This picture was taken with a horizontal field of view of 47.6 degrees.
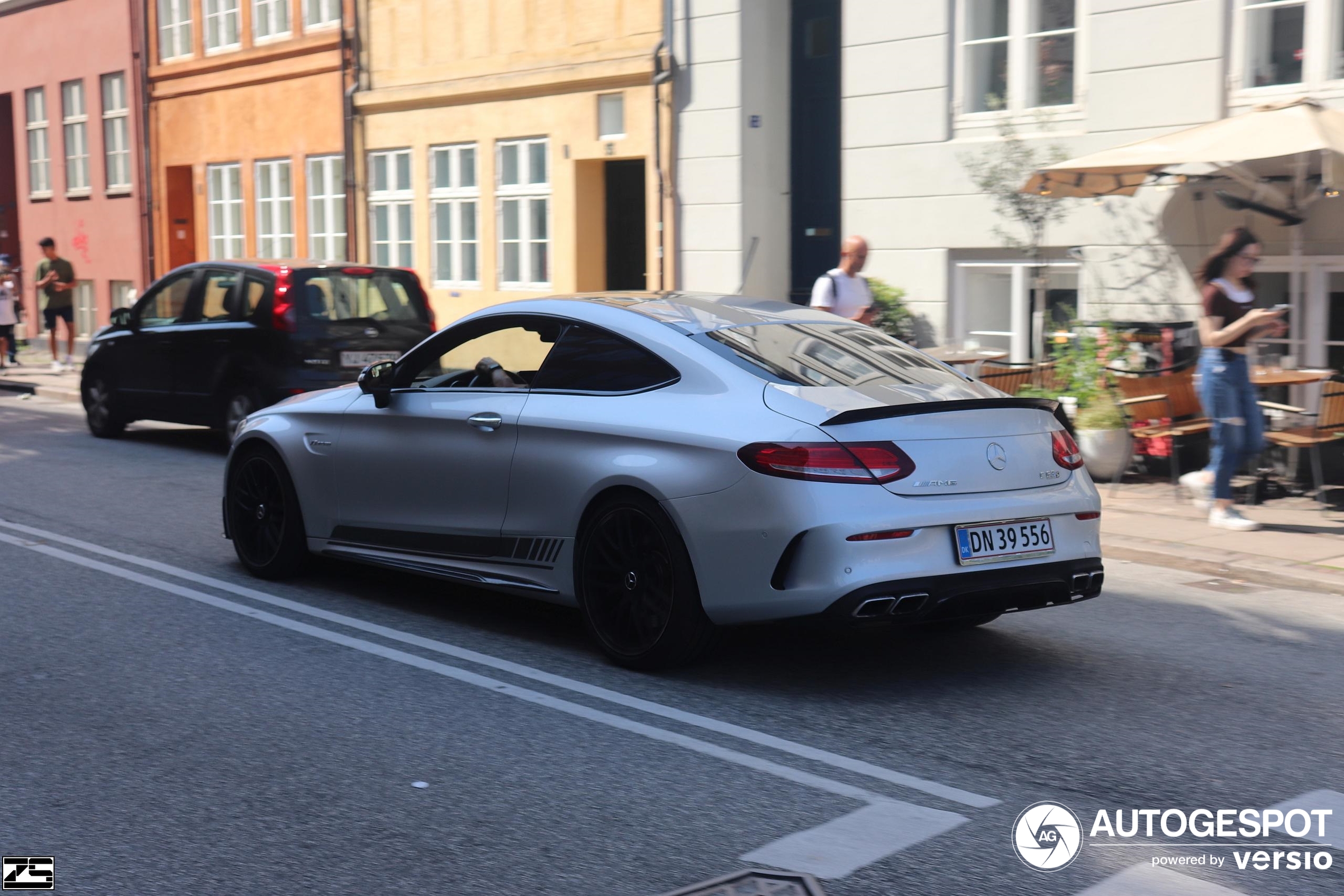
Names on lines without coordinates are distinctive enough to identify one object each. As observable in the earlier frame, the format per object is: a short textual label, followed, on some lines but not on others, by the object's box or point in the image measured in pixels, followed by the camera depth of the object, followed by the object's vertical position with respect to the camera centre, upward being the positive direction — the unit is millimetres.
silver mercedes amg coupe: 5465 -807
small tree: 13734 +695
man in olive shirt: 23531 -253
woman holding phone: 9477 -540
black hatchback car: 12836 -545
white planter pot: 11352 -1369
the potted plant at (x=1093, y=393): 11359 -1011
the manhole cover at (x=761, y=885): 3828 -1560
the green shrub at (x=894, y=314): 15055 -464
